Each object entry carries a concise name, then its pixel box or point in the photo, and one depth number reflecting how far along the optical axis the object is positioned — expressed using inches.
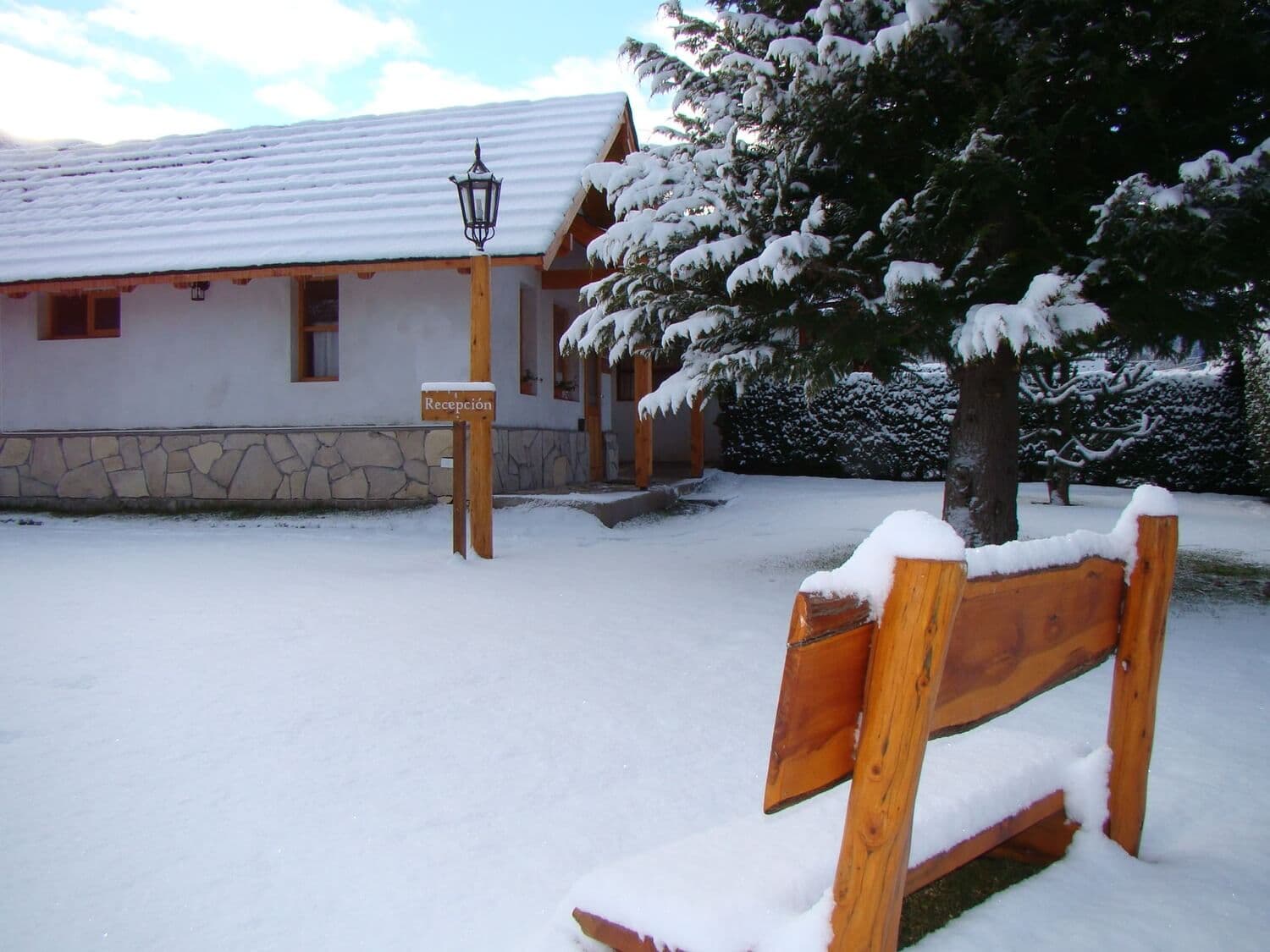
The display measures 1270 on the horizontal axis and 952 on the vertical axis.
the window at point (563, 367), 515.5
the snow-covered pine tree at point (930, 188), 207.3
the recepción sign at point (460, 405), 281.1
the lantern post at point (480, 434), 290.4
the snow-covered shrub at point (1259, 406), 441.4
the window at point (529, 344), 469.7
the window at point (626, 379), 698.8
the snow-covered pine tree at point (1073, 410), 443.2
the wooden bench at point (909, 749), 55.8
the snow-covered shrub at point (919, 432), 505.0
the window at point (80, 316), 470.0
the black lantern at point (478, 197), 291.3
